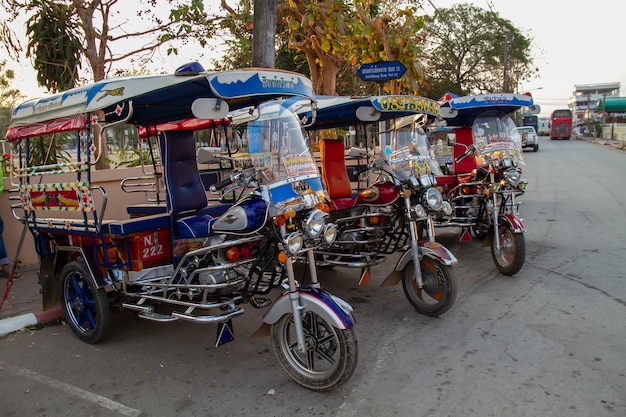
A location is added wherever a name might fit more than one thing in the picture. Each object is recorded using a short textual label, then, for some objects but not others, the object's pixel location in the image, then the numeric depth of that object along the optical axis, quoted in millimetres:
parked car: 28698
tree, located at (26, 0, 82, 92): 8070
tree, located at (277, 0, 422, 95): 7258
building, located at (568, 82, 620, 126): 76912
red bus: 49844
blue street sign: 6734
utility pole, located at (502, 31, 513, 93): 31086
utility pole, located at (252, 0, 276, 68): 6488
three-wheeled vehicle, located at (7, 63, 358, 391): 3336
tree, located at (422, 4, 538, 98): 34719
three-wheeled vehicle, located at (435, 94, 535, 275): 5816
